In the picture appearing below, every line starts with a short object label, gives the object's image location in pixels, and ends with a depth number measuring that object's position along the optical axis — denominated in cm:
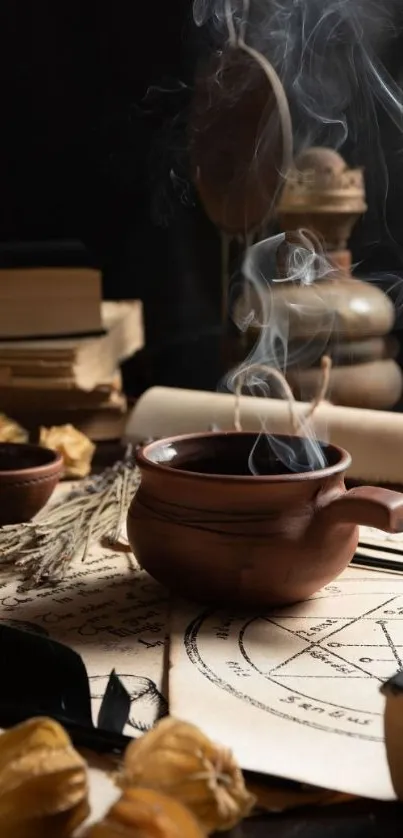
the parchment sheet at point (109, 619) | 86
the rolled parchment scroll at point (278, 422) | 121
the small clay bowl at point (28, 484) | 107
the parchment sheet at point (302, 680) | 79
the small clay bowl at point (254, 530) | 91
